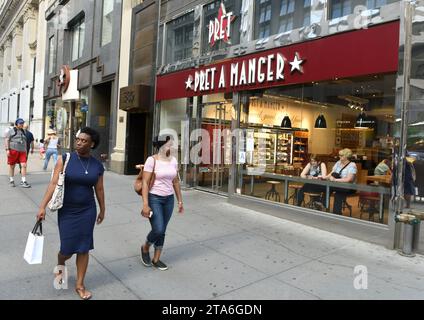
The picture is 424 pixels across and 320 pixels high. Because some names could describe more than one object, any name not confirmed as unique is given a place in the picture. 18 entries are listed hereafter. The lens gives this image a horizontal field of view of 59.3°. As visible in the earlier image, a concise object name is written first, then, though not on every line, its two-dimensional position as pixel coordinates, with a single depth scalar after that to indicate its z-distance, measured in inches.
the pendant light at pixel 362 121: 262.5
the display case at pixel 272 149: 333.7
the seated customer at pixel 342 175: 258.1
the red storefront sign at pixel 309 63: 228.5
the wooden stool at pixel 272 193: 305.6
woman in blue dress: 137.7
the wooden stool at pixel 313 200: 273.9
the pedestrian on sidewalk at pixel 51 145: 511.5
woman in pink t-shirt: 168.6
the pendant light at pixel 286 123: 336.5
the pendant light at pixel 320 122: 296.5
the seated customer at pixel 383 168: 235.0
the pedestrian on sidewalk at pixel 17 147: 381.4
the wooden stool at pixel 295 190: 288.8
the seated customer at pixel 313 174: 277.3
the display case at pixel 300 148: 311.3
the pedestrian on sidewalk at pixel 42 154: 743.4
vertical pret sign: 360.2
